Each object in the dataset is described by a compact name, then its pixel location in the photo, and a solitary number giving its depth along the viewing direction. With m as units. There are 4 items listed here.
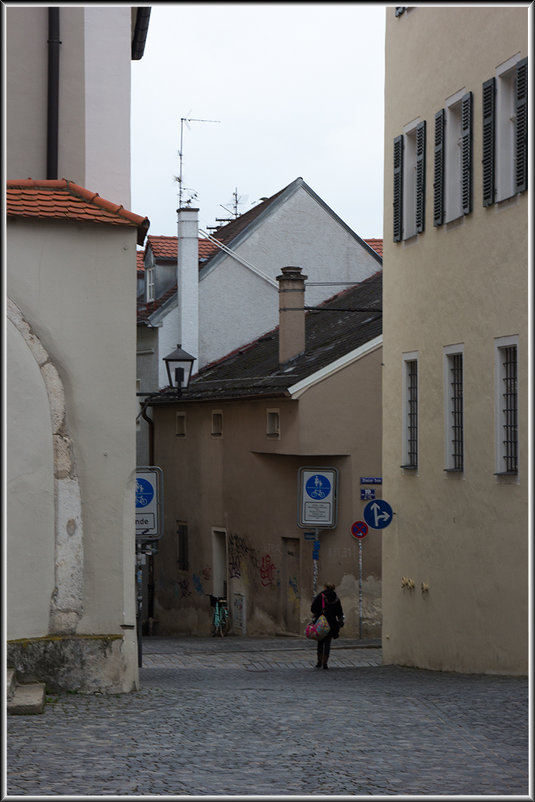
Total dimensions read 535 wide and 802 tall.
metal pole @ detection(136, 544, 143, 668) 16.70
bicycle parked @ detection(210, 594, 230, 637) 33.12
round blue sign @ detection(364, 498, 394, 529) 22.20
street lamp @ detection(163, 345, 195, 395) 26.20
